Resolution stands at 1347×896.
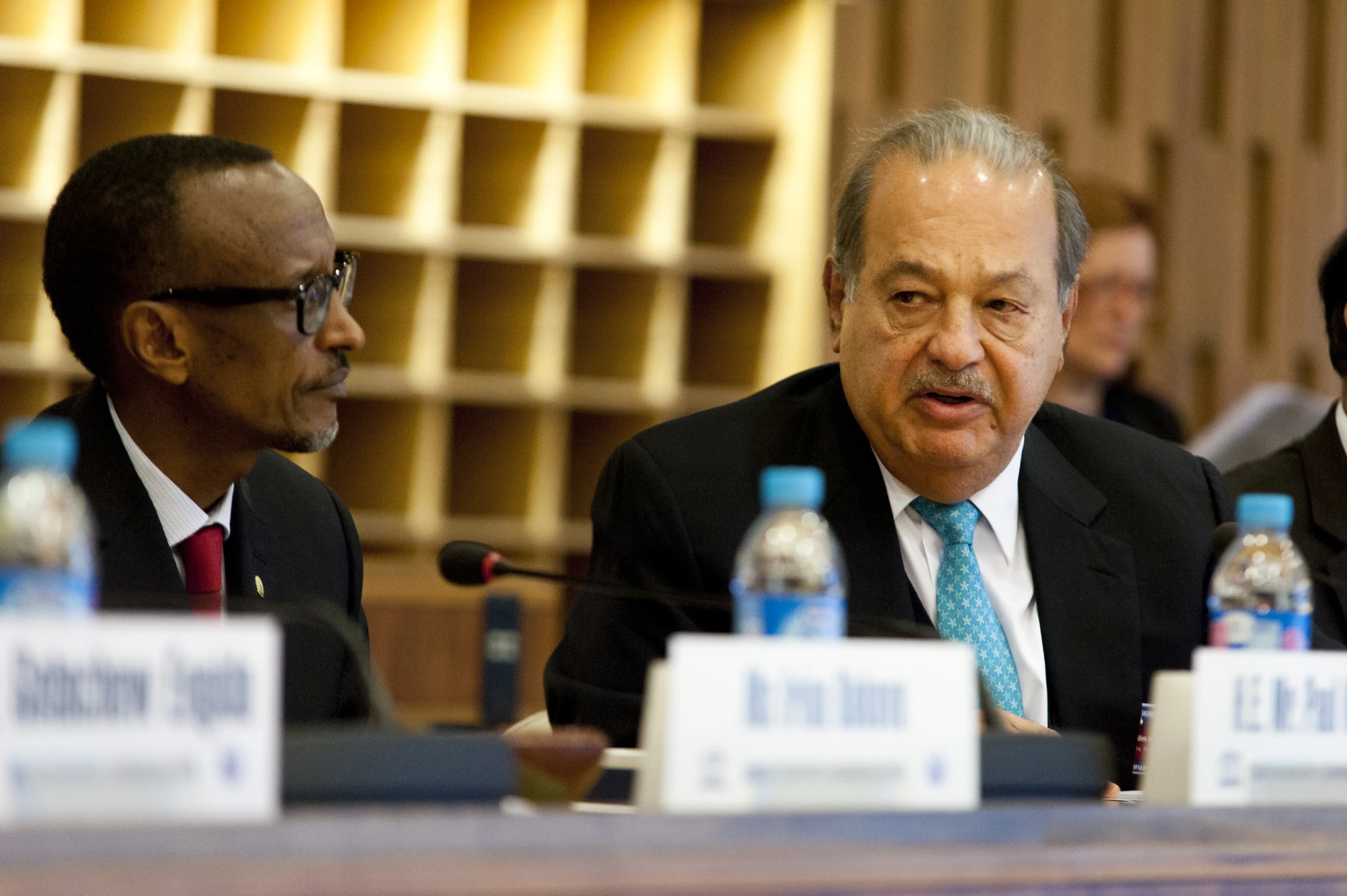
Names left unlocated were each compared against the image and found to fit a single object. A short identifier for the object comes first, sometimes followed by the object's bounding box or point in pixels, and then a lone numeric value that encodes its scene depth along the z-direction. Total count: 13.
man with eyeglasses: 4.82
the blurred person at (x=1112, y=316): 9.45
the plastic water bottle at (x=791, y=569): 4.16
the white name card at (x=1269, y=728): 4.16
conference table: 3.88
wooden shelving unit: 8.46
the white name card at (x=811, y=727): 4.02
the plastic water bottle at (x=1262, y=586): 4.32
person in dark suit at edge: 5.69
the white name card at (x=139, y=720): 3.90
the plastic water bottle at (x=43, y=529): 4.04
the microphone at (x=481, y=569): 4.35
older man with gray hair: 4.75
